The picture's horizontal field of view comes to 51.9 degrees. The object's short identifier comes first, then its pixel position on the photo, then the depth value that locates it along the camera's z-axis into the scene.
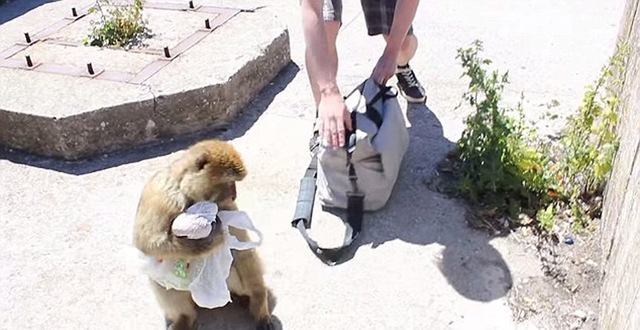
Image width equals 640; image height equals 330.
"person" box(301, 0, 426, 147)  3.01
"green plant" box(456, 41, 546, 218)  3.14
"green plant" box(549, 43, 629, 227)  2.97
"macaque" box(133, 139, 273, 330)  2.21
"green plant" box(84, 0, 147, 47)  4.51
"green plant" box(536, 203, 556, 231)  2.99
